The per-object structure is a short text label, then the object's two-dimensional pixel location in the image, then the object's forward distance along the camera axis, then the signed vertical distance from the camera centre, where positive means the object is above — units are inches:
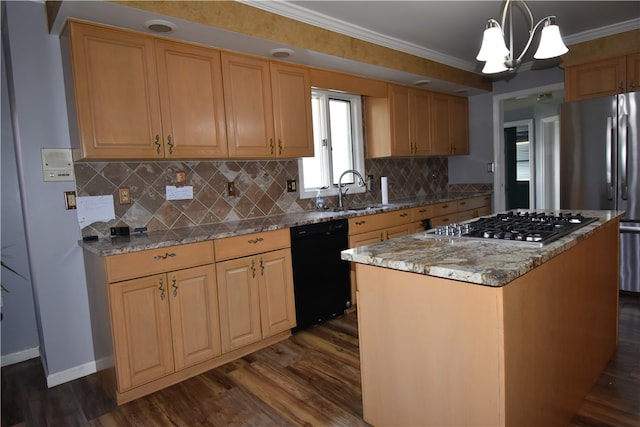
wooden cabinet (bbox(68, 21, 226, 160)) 87.0 +22.4
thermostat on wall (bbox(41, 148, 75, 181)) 92.6 +7.0
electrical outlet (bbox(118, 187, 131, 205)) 103.1 -1.5
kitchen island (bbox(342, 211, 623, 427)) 50.9 -23.7
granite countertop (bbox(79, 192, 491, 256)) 84.9 -12.0
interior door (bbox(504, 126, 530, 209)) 277.1 -1.7
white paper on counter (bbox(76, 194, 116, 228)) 97.3 -4.5
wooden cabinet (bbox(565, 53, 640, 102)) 140.2 +31.7
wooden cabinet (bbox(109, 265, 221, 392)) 83.3 -30.9
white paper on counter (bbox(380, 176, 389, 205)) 159.0 -6.2
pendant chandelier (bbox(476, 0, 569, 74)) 71.3 +22.8
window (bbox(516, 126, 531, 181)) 272.2 +9.6
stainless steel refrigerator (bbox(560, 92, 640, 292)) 132.4 +0.3
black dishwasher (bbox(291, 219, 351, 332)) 115.2 -28.7
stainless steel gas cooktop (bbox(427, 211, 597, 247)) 66.9 -11.8
